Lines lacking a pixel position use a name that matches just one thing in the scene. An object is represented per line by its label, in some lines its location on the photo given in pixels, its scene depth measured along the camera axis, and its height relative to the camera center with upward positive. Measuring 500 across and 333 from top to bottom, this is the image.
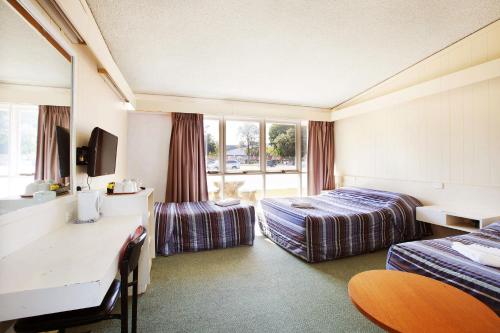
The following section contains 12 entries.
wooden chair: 1.07 -0.68
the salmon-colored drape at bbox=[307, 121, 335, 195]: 5.08 +0.25
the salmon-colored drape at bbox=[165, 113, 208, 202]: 4.16 +0.15
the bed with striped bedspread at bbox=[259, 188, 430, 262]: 2.85 -0.68
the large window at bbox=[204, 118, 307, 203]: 4.66 +0.24
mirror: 1.21 +0.31
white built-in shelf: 2.64 -0.54
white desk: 0.83 -0.41
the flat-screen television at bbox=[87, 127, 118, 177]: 2.12 +0.16
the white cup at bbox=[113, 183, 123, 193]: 2.29 -0.17
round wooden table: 1.10 -0.68
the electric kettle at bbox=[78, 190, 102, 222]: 1.79 -0.27
